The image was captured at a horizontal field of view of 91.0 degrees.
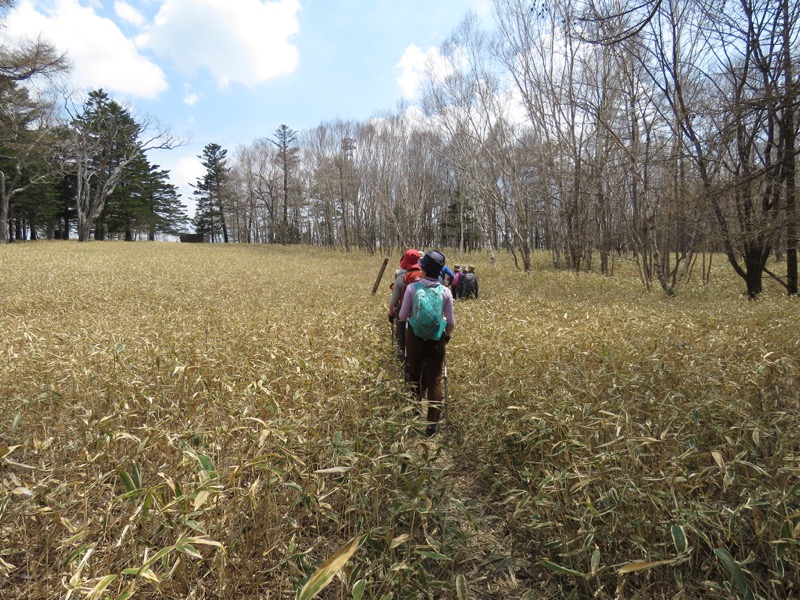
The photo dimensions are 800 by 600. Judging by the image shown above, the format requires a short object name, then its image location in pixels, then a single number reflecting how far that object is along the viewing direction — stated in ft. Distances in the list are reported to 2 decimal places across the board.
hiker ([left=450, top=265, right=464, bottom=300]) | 34.29
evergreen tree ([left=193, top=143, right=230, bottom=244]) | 185.98
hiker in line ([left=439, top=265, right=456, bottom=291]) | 25.76
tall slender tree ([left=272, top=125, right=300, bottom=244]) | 149.38
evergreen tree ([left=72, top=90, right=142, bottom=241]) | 120.98
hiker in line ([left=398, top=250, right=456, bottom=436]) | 13.20
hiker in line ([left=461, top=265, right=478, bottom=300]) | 34.58
